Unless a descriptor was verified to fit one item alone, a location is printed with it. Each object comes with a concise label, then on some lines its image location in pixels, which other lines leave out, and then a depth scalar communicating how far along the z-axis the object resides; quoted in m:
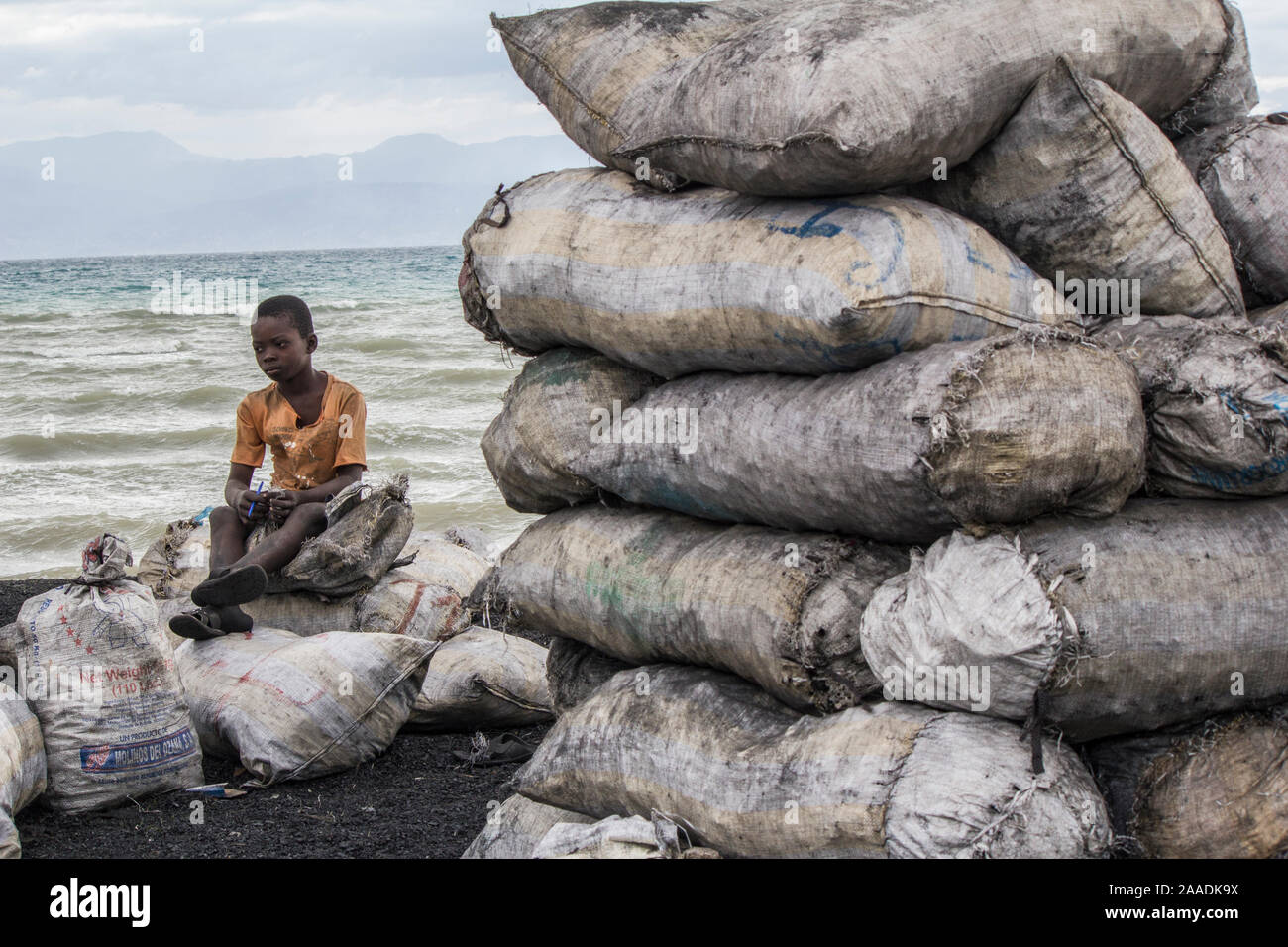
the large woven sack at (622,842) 2.97
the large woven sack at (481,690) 5.09
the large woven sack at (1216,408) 2.62
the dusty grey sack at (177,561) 5.92
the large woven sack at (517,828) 3.60
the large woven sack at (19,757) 3.89
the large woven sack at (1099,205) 2.98
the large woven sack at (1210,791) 2.69
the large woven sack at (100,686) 4.19
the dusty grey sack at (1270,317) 3.02
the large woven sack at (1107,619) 2.64
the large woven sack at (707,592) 2.98
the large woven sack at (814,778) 2.63
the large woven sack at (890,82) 2.85
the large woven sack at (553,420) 3.78
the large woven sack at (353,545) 5.20
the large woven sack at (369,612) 5.36
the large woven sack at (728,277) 2.86
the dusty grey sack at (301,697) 4.47
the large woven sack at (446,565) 5.75
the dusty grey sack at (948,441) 2.60
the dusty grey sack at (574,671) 4.04
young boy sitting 5.19
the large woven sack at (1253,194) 3.29
